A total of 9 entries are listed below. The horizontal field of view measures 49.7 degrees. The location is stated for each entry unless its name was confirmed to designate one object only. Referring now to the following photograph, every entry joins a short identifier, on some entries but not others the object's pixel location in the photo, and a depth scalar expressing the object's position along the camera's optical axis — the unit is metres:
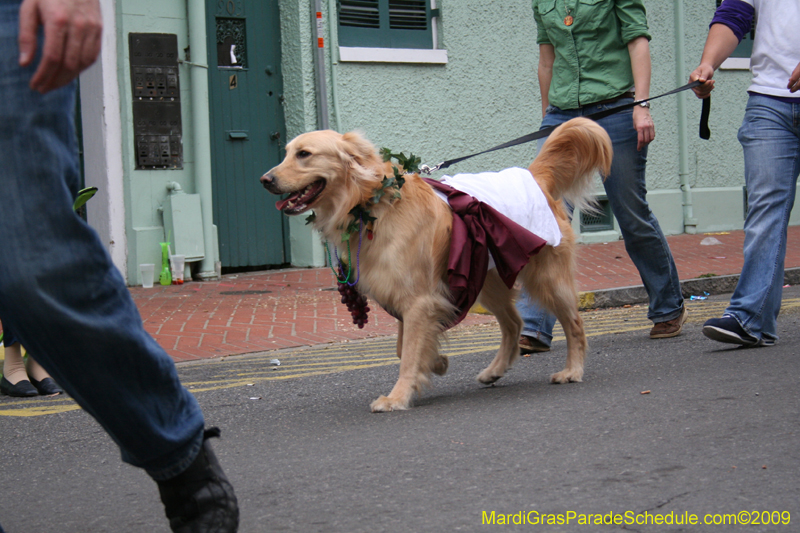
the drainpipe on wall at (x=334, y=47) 10.44
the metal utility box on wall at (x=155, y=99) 9.51
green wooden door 10.23
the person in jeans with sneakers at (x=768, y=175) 4.33
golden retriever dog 3.66
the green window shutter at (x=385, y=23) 10.69
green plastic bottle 9.38
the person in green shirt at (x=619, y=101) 5.01
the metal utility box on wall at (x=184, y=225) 9.45
